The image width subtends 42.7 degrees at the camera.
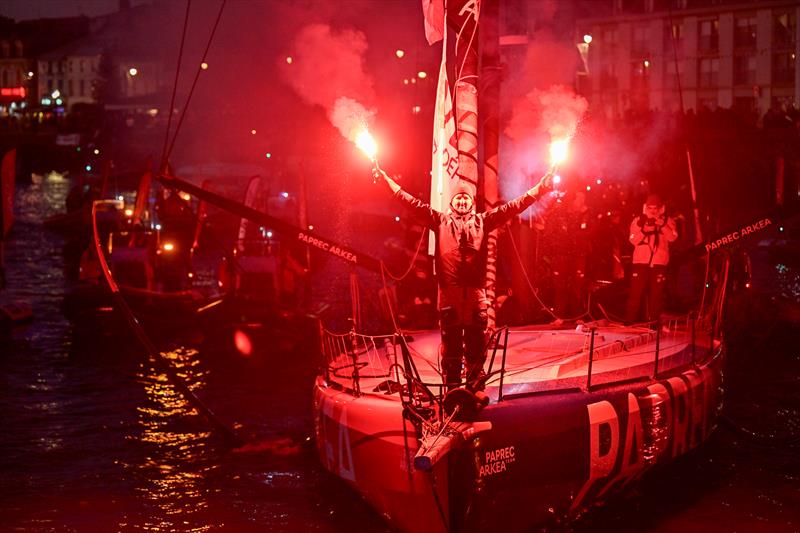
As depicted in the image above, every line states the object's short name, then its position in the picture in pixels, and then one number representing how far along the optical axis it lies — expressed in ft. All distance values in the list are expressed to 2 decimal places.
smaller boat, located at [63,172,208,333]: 73.10
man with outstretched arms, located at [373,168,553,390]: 34.42
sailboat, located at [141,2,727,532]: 30.89
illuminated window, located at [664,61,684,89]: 223.02
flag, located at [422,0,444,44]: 38.83
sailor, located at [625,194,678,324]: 49.37
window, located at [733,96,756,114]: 210.06
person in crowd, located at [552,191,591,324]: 51.55
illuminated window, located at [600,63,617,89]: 235.20
